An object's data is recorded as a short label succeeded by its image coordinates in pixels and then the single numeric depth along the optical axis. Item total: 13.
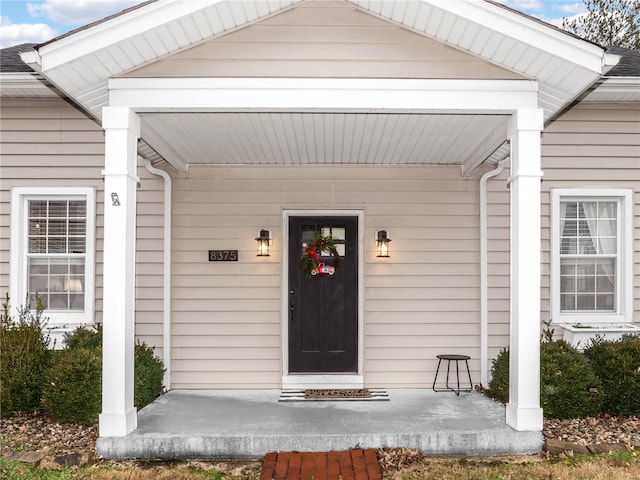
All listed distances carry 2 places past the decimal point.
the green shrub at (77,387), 4.87
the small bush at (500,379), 5.34
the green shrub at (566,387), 5.00
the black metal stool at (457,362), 6.08
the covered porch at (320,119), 4.24
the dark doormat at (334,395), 5.80
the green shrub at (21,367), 5.30
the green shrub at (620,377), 5.21
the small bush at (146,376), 5.26
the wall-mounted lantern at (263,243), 6.35
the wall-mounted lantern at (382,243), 6.38
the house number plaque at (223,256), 6.49
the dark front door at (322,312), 6.54
